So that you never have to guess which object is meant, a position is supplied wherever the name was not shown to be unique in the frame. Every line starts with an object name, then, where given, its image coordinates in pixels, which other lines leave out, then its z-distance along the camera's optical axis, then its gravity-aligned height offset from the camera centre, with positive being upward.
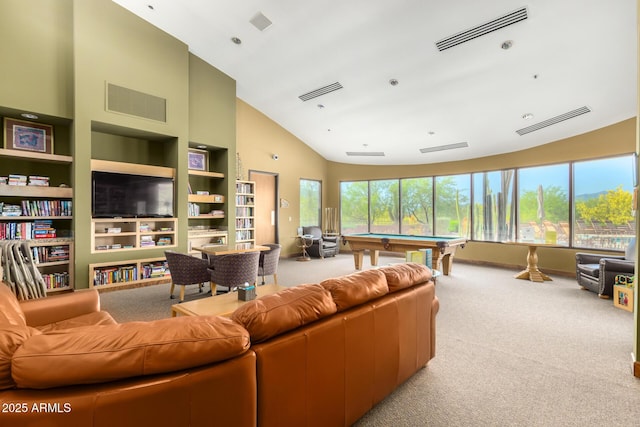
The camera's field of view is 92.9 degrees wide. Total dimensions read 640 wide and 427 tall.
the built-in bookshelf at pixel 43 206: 4.30 +0.09
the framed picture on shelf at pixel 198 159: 6.30 +1.11
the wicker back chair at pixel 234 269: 3.98 -0.76
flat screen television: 4.84 +0.28
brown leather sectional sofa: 0.91 -0.56
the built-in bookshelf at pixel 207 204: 6.14 +0.17
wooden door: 7.86 +0.15
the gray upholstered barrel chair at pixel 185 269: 4.12 -0.78
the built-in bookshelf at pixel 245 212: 7.07 +0.00
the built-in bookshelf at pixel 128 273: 4.78 -1.01
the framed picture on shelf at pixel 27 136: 4.43 +1.15
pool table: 5.44 -0.63
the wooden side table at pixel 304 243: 8.09 -0.86
